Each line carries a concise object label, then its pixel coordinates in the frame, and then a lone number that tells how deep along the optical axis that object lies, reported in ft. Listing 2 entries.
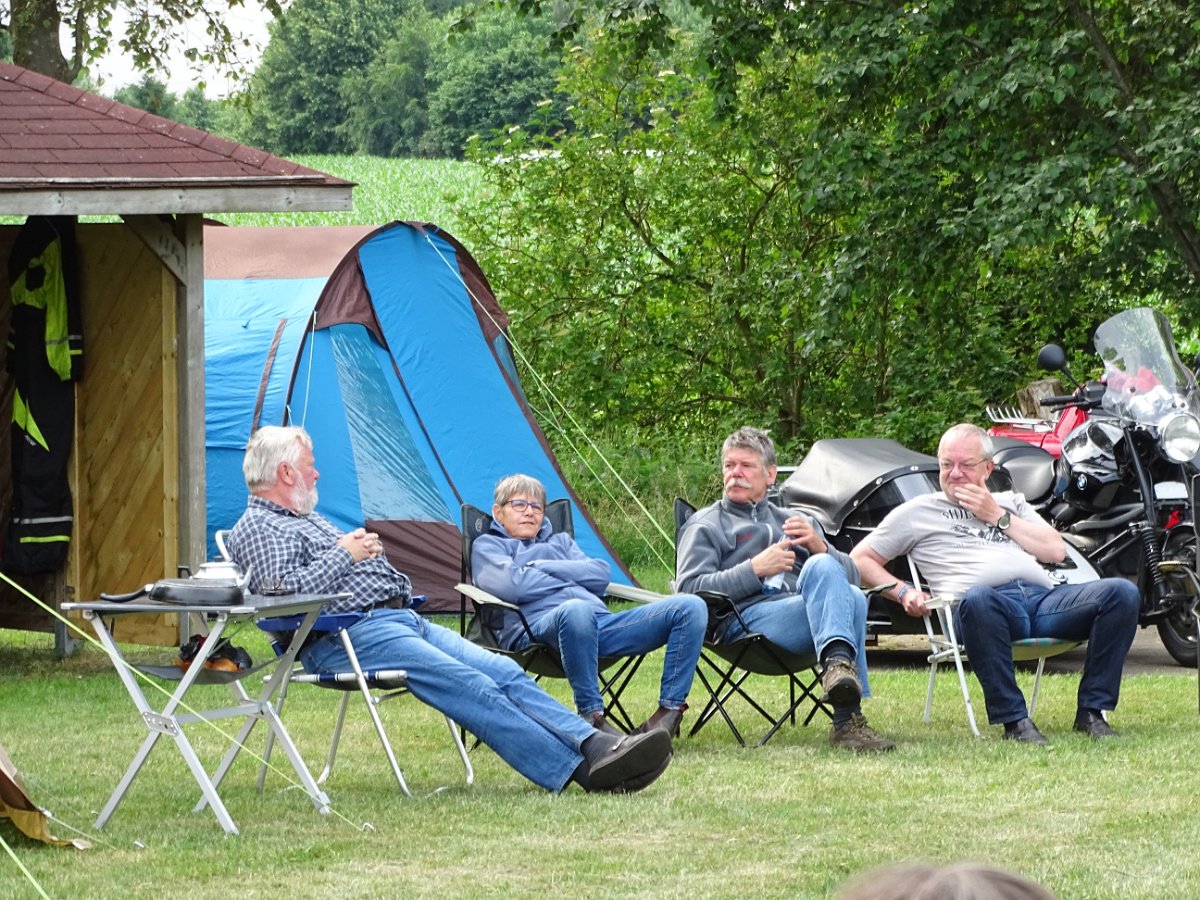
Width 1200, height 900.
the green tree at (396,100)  292.92
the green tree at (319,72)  318.83
